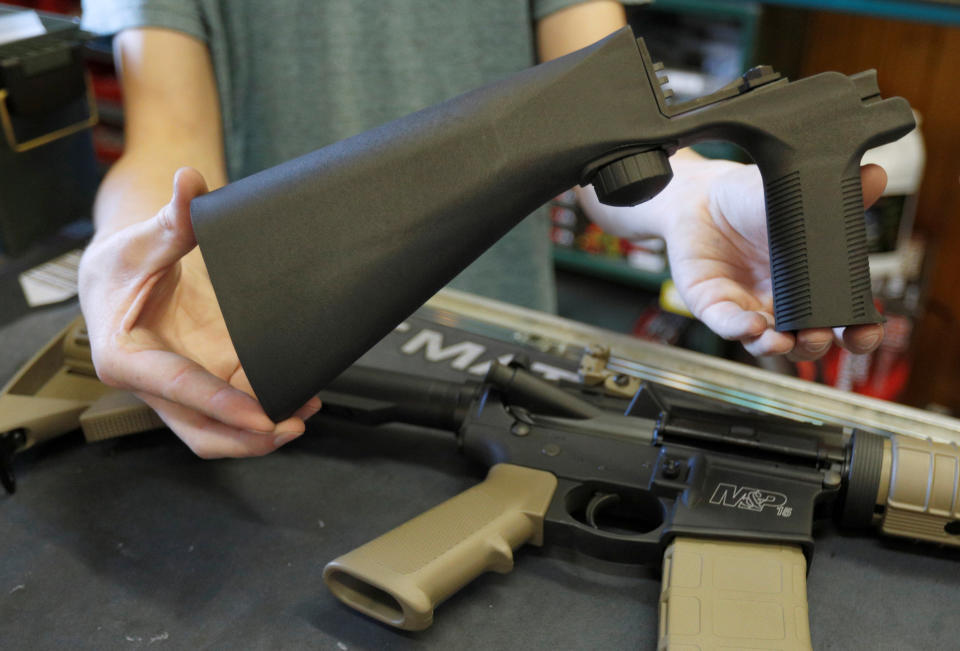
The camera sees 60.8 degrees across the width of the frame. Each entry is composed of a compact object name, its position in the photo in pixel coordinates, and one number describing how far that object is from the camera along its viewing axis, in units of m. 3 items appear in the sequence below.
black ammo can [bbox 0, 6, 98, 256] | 0.91
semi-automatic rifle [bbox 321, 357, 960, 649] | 0.52
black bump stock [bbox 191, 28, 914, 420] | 0.46
